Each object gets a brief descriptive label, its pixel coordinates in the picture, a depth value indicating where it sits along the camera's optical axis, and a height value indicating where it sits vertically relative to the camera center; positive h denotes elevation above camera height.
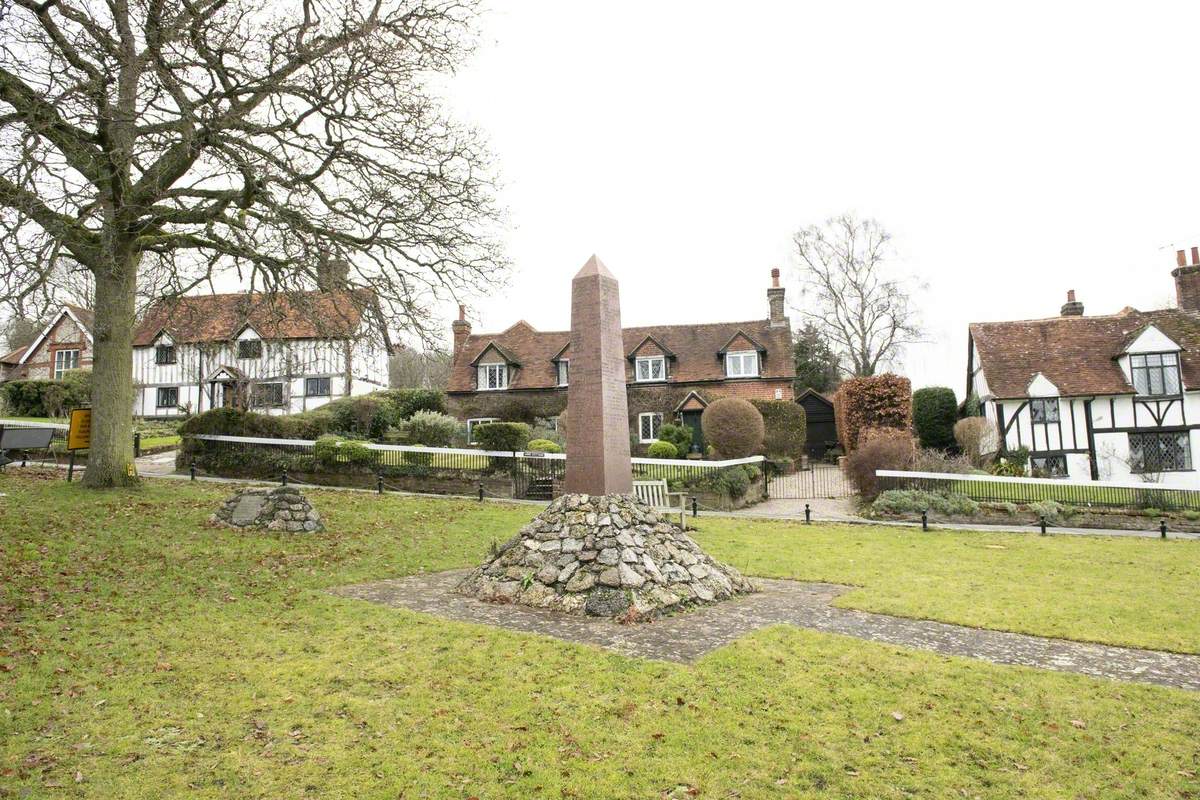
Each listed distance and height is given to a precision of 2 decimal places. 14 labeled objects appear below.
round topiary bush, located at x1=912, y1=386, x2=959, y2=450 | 33.25 +0.88
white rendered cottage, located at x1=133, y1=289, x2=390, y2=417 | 36.19 +4.18
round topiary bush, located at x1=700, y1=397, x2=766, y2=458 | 26.09 +0.44
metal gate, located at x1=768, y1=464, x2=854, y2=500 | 24.86 -1.83
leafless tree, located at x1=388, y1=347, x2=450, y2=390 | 63.22 +7.24
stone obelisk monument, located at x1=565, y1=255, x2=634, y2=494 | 10.48 +0.73
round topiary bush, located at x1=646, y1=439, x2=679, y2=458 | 26.19 -0.30
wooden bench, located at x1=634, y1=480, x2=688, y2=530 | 15.98 -1.19
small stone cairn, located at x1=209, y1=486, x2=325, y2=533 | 13.55 -1.18
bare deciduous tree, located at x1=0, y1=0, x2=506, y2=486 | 10.67 +5.39
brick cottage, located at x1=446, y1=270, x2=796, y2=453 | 34.84 +3.61
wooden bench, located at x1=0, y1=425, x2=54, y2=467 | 17.98 +0.54
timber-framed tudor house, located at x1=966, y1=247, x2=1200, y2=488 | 25.62 +1.23
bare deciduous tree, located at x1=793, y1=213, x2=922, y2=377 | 40.83 +7.62
